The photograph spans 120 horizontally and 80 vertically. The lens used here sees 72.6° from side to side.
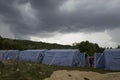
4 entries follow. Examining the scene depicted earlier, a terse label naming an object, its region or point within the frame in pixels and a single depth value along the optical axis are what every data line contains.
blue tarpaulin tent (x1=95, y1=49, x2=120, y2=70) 9.78
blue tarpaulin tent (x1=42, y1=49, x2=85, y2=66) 11.34
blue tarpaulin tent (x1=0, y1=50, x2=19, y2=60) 15.08
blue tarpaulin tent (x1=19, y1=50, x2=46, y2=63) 13.18
